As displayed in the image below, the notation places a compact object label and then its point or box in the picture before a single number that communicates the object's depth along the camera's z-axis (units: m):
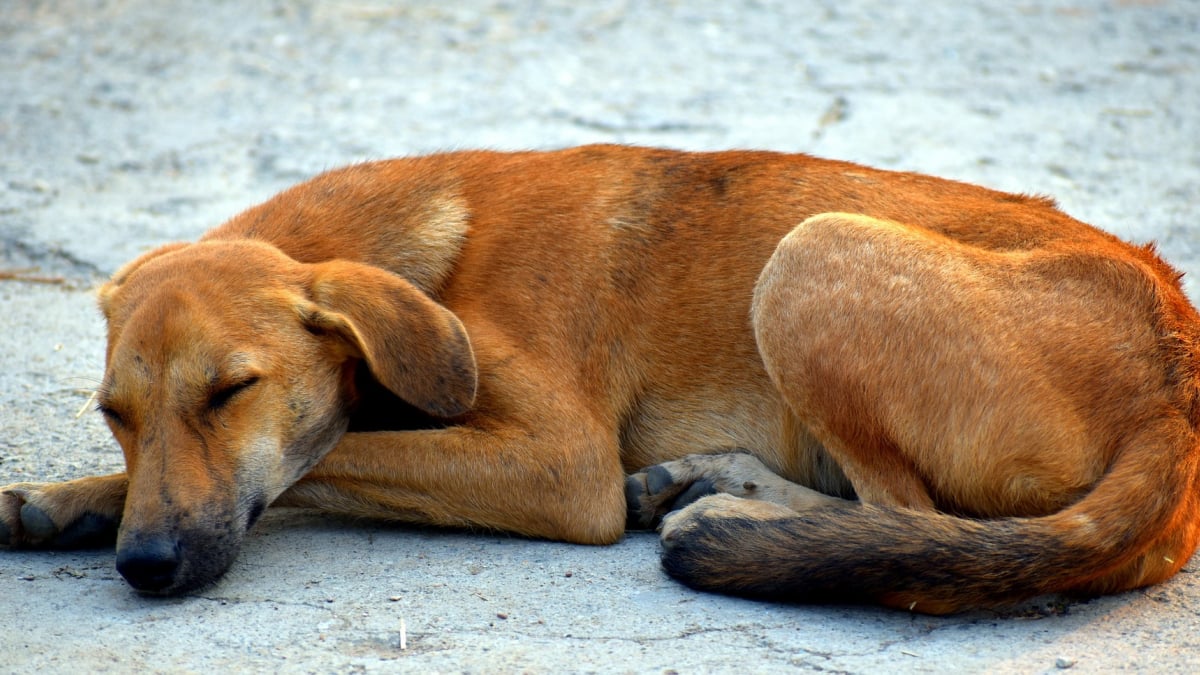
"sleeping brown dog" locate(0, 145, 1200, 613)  6.69
